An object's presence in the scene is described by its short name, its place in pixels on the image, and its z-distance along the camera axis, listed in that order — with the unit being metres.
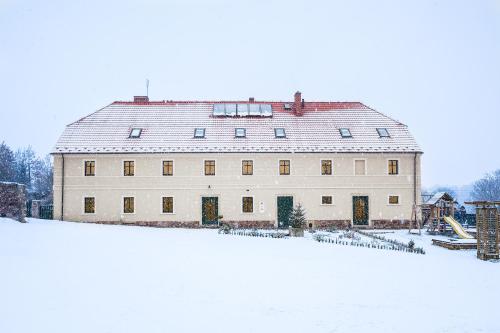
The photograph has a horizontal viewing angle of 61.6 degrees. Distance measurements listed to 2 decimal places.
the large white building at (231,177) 29.64
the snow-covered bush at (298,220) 24.28
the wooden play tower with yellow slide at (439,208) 26.64
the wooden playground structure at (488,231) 16.97
